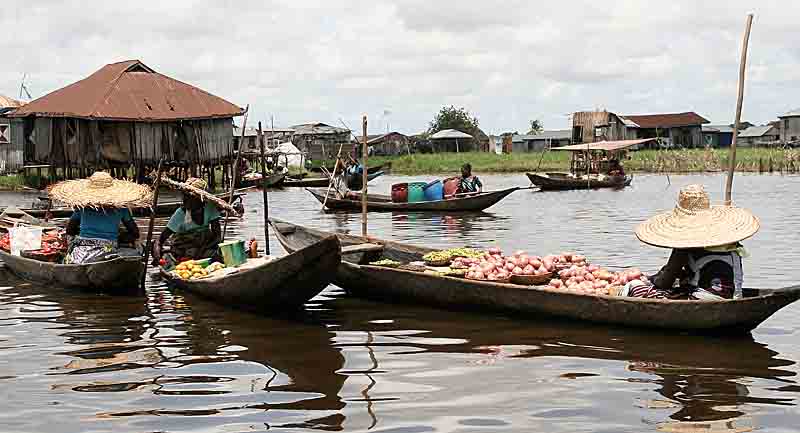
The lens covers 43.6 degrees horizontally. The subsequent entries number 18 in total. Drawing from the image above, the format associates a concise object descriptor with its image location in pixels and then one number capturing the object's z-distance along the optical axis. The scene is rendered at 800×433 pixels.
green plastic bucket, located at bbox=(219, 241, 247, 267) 8.43
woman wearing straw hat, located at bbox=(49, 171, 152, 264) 8.53
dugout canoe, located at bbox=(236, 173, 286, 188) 32.94
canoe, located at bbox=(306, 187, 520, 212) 18.86
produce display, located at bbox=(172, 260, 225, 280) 8.40
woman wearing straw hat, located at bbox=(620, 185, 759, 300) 6.20
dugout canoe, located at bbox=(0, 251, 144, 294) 8.34
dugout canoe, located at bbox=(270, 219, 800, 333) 6.23
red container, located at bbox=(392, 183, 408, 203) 19.70
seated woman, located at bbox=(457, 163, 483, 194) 19.47
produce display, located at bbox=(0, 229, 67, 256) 9.64
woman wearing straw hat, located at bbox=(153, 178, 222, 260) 8.90
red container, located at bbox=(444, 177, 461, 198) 19.58
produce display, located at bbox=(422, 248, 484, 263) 8.27
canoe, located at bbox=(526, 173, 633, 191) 28.19
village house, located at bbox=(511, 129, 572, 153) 56.56
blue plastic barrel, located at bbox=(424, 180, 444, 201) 19.55
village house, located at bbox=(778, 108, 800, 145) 52.31
